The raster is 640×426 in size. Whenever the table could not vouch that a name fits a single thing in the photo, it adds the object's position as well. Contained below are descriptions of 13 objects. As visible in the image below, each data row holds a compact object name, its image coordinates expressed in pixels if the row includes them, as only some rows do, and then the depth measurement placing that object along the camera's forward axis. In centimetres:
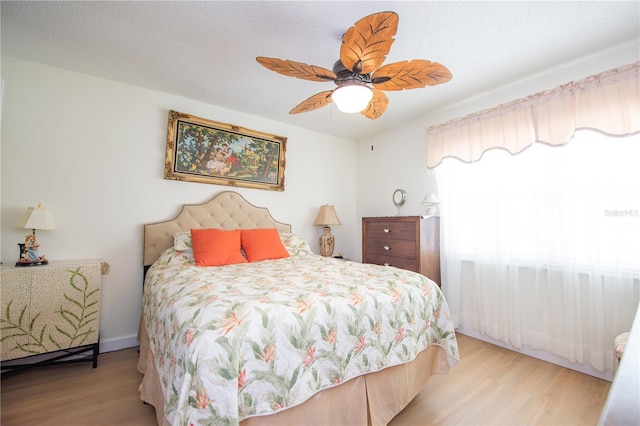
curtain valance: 183
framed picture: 275
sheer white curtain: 187
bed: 96
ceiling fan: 129
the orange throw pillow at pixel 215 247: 226
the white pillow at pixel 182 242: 241
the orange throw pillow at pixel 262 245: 257
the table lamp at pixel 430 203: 283
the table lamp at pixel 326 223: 352
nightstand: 184
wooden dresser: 272
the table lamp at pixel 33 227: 197
